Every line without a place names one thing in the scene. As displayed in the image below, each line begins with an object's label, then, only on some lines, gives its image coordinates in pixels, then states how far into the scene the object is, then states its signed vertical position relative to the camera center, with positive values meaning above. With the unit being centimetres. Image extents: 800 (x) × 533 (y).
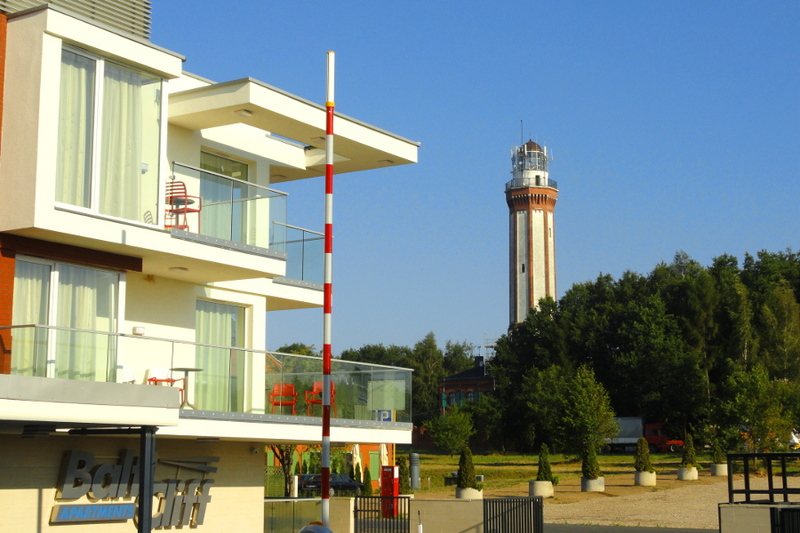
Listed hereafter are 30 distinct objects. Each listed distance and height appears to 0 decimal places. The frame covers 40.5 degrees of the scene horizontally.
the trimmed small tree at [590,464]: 4753 -301
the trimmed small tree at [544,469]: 4644 -316
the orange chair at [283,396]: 2255 -5
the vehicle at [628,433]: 8931 -310
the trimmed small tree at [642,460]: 4925 -293
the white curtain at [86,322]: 1767 +126
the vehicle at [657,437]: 8930 -344
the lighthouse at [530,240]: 12194 +1742
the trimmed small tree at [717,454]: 5516 -300
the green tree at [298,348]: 11761 +514
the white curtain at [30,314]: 1719 +133
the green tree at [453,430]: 9200 -302
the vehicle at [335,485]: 4653 -400
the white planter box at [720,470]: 5409 -369
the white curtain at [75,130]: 1877 +457
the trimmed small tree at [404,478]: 4526 -352
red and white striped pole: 1669 +136
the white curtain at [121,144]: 1953 +452
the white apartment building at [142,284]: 1808 +220
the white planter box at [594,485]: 4750 -391
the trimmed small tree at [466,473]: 4419 -318
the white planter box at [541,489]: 4581 -395
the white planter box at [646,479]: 4906 -376
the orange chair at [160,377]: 2002 +30
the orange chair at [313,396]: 2309 -4
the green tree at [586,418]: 6462 -135
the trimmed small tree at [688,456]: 5162 -290
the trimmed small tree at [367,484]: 4631 -395
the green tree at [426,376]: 12646 +224
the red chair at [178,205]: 2127 +371
